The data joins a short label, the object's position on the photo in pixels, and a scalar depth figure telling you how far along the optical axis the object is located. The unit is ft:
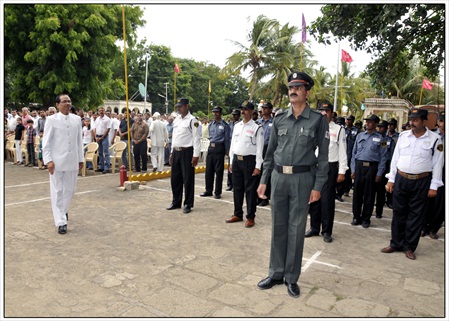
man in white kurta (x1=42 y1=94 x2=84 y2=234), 16.99
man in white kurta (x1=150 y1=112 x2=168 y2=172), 38.04
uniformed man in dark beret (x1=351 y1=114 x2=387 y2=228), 19.97
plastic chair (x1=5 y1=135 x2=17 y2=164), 43.14
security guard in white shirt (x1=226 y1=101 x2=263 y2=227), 19.81
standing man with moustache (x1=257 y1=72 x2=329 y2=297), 11.78
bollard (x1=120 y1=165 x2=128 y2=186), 27.81
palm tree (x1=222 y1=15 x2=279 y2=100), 85.81
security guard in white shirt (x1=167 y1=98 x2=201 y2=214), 22.12
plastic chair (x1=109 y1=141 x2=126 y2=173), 36.52
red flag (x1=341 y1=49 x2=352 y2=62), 83.48
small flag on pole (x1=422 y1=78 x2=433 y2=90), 60.95
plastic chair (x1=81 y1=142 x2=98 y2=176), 34.90
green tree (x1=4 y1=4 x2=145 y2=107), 55.11
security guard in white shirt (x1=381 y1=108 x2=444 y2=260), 15.11
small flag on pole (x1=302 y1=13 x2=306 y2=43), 39.53
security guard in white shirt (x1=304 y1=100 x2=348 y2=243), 17.74
